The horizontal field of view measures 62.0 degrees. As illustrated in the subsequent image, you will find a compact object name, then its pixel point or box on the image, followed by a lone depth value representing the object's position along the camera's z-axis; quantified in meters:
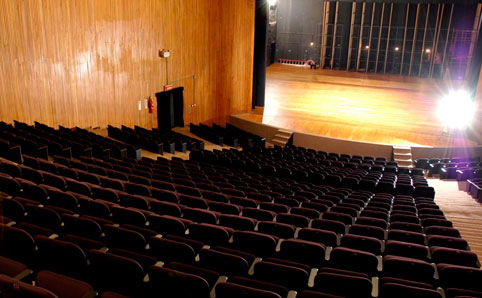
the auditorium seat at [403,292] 3.31
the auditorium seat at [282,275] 3.56
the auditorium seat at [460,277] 3.92
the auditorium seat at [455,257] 4.52
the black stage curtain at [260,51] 18.16
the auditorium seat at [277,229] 4.99
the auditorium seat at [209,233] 4.54
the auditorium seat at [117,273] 3.22
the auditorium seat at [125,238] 4.05
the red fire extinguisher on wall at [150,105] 15.23
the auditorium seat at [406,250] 4.62
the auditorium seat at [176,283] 3.06
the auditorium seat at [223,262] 3.68
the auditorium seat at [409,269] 4.03
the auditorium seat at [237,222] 5.14
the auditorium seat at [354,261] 4.14
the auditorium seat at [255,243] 4.38
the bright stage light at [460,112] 15.54
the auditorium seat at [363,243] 4.72
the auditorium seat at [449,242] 5.13
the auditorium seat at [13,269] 3.12
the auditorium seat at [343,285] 3.40
